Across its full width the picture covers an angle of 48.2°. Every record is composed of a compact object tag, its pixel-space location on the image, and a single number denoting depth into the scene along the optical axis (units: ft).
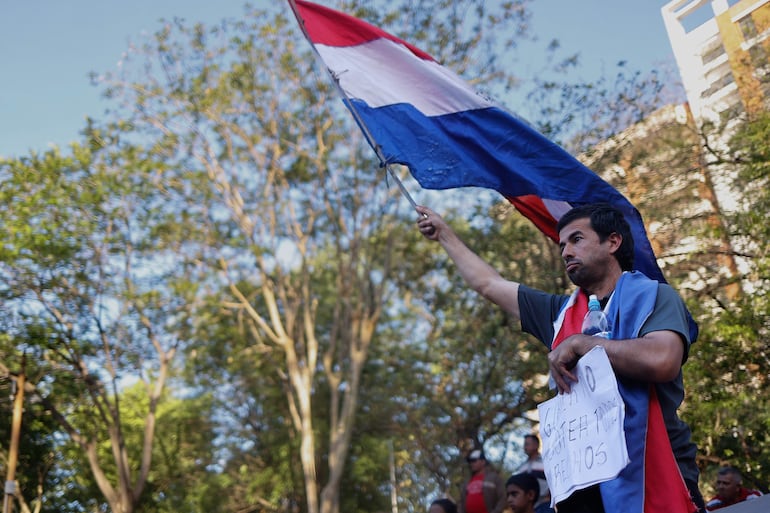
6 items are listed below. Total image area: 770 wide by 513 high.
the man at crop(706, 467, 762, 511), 27.50
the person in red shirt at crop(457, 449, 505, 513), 29.96
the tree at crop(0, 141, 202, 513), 63.82
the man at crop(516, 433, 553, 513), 28.04
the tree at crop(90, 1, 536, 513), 65.62
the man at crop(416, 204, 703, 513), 7.42
